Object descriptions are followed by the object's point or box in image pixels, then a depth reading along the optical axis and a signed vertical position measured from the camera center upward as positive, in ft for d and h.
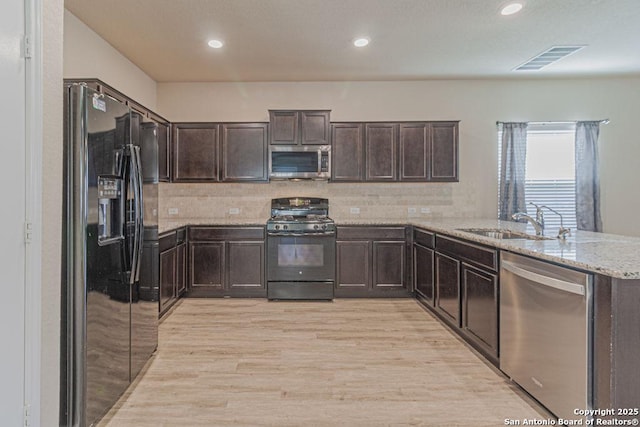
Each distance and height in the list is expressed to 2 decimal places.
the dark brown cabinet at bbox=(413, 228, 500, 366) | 8.75 -2.29
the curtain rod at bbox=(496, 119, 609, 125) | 16.39 +3.87
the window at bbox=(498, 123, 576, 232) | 16.56 +1.71
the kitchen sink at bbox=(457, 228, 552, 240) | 9.73 -0.76
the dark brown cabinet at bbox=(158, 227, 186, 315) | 12.16 -2.17
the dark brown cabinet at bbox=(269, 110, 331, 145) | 15.43 +3.33
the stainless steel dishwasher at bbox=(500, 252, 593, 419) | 5.92 -2.31
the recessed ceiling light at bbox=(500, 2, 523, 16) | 10.10 +5.62
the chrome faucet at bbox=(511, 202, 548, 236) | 9.52 -0.41
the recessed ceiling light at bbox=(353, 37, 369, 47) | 12.26 +5.68
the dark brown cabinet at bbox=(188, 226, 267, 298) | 14.88 -2.15
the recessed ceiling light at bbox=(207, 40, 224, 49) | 12.45 +5.70
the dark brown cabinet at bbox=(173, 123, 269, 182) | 15.88 +2.47
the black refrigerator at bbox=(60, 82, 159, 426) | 6.05 -0.85
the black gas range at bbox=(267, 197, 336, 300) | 14.70 -2.09
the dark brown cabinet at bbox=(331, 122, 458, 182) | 15.67 +2.42
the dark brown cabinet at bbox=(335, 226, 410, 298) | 15.03 -2.33
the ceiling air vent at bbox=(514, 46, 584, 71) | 13.14 +5.76
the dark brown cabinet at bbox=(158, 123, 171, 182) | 14.71 +2.24
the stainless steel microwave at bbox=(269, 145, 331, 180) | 15.49 +1.97
